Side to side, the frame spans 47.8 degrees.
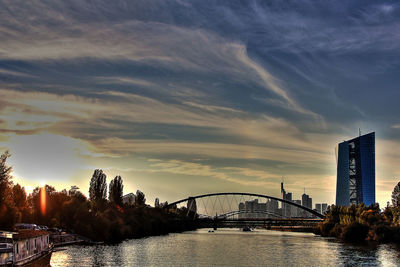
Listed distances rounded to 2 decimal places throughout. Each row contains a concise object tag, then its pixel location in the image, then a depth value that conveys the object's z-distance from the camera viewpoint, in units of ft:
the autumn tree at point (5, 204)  266.16
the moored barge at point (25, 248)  146.51
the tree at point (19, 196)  385.58
